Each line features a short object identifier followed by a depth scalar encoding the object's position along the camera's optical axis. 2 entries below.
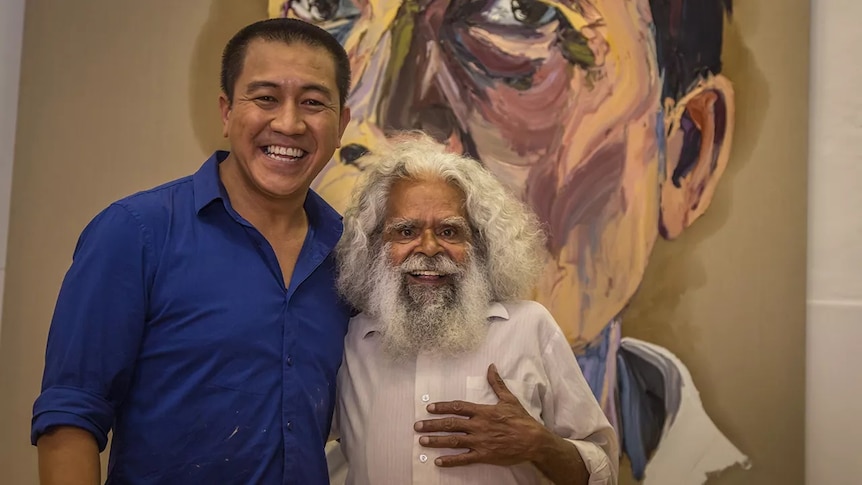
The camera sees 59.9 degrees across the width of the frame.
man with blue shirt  1.39
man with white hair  1.72
